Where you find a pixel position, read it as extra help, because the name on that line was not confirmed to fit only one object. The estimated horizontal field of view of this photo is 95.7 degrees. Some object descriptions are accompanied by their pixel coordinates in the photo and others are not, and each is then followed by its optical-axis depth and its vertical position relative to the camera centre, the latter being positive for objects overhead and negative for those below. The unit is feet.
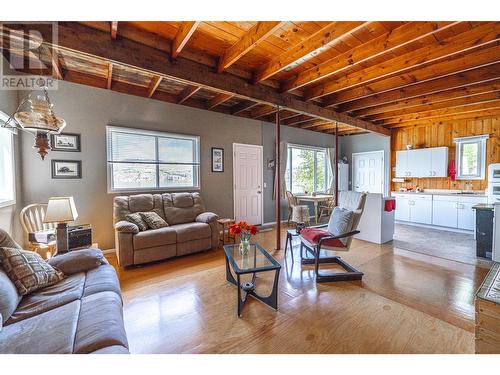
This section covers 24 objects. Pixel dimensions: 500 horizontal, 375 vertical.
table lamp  7.76 -1.20
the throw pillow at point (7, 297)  4.36 -2.34
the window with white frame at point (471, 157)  17.03 +1.78
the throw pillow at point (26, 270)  5.21 -2.14
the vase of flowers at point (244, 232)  8.30 -1.89
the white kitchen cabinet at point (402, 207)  19.45 -2.34
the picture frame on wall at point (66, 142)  11.05 +2.00
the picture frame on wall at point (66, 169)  11.13 +0.67
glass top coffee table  6.82 -2.82
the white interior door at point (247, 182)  17.63 -0.07
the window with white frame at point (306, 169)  21.57 +1.16
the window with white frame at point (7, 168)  9.02 +0.59
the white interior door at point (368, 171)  22.86 +0.96
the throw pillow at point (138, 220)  11.30 -1.94
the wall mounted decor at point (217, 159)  16.35 +1.62
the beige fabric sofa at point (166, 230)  10.30 -2.42
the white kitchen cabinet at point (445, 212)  16.81 -2.46
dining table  19.17 -1.48
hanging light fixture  7.30 +2.04
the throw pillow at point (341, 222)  9.67 -1.85
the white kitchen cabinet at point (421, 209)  18.10 -2.35
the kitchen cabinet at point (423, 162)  18.45 +1.55
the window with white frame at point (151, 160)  12.86 +1.33
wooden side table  13.96 -3.23
